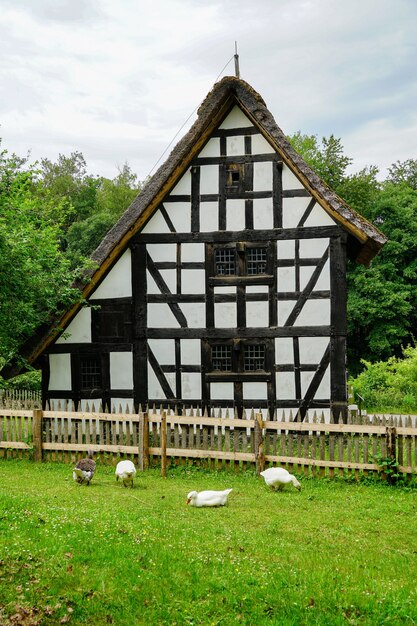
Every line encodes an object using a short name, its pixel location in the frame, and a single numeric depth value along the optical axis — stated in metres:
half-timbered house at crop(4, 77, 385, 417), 15.36
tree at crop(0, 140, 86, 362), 13.86
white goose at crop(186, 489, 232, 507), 9.88
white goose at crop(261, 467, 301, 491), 11.22
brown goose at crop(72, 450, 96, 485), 11.45
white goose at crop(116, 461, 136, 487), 11.39
